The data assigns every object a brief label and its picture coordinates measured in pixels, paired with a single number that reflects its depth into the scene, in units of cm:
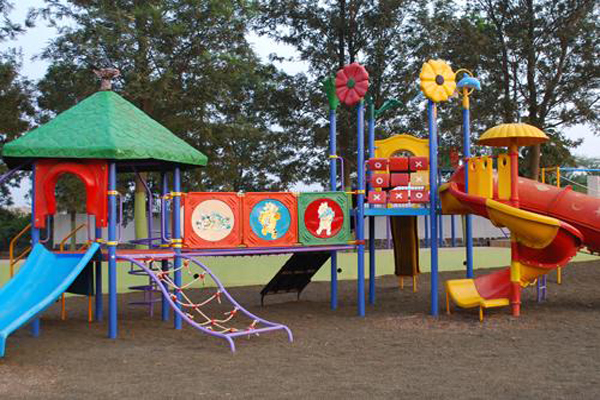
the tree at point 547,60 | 2309
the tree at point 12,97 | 1920
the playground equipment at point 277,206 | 962
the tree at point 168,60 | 1930
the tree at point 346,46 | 2277
